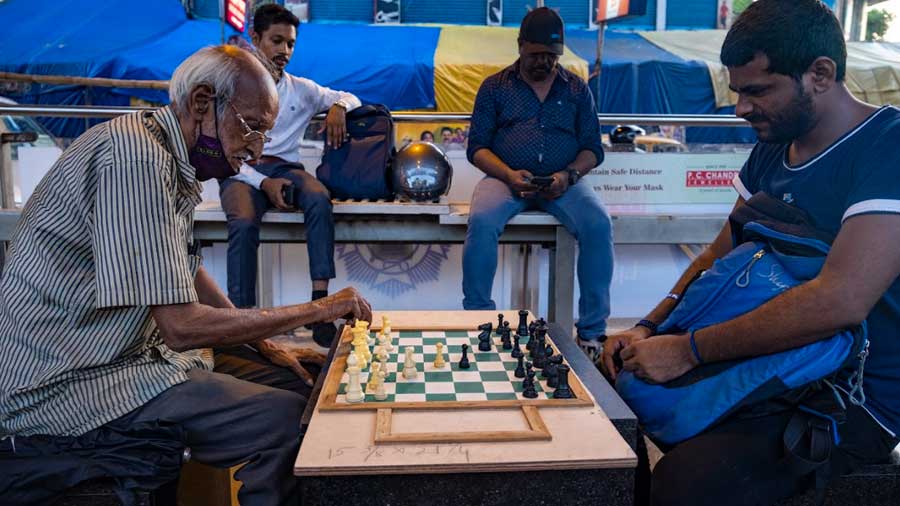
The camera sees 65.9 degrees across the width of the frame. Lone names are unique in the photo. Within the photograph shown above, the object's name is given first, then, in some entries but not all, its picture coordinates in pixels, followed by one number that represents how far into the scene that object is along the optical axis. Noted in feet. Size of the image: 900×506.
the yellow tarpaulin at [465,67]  31.40
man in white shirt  13.69
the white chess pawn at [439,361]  7.03
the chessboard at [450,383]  5.93
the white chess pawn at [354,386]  6.04
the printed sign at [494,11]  44.50
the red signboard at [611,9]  28.86
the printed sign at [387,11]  44.52
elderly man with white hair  5.82
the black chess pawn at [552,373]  6.34
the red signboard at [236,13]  27.25
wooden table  4.87
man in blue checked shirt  13.58
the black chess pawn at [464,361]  6.98
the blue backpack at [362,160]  15.38
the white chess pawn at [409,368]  6.72
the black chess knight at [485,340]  7.62
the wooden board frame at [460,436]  5.17
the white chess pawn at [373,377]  6.28
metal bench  14.53
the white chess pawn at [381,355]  6.98
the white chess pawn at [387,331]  7.68
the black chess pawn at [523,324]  8.15
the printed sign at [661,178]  16.66
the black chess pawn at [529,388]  6.11
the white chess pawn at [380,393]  6.09
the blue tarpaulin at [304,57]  30.19
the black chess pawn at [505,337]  7.72
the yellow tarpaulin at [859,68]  33.14
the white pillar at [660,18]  45.63
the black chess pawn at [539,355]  6.94
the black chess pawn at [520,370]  6.72
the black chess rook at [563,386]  6.08
